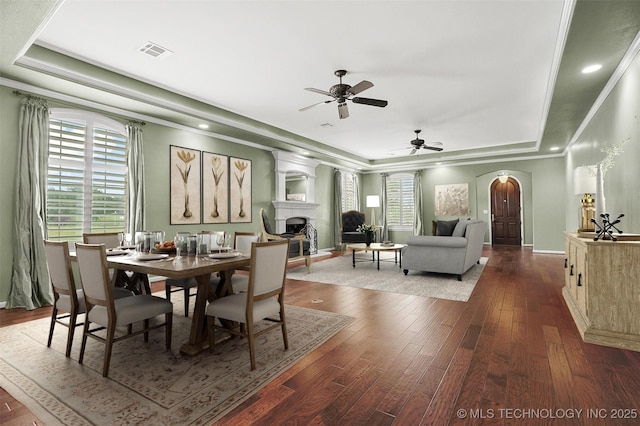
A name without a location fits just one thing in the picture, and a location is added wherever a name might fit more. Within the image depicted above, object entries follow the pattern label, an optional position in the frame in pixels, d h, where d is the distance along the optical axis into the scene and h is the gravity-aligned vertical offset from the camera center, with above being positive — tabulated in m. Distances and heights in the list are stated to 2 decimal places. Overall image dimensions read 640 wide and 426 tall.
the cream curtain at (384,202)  10.64 +0.43
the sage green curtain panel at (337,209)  9.42 +0.20
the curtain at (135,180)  4.76 +0.58
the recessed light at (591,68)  3.42 +1.55
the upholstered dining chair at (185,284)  3.20 -0.65
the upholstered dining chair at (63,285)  2.41 -0.50
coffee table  5.78 -0.60
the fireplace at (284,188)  7.33 +0.70
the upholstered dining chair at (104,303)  2.16 -0.62
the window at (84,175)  4.11 +0.60
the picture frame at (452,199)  9.55 +0.44
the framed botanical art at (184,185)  5.38 +0.57
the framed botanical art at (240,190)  6.38 +0.55
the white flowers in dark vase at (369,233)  6.73 -0.37
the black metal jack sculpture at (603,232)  2.62 -0.17
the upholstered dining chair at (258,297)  2.22 -0.60
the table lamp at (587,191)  3.26 +0.21
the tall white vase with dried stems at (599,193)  2.86 +0.17
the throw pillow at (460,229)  5.22 -0.24
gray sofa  4.95 -0.59
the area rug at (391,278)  4.35 -1.02
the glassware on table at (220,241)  2.81 -0.20
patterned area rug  1.73 -1.03
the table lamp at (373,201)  9.62 +0.42
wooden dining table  2.17 -0.35
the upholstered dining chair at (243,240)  3.61 -0.26
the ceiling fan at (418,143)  6.73 +1.49
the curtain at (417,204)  10.01 +0.31
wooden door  9.86 +0.01
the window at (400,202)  10.50 +0.42
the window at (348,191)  10.23 +0.78
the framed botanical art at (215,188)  5.86 +0.55
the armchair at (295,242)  5.92 -0.48
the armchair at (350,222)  9.20 -0.19
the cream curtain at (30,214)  3.70 +0.07
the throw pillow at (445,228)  5.73 -0.25
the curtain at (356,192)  10.77 +0.79
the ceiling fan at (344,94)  3.99 +1.54
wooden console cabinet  2.45 -0.63
